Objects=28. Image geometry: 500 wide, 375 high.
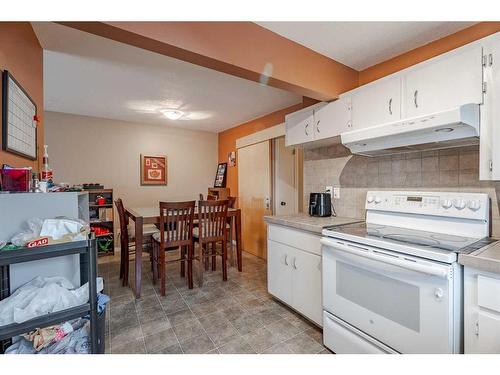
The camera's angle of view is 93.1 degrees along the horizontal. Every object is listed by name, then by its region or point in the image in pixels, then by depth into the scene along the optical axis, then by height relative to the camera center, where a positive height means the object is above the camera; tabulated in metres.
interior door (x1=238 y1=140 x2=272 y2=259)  3.71 -0.12
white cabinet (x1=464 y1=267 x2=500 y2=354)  0.99 -0.55
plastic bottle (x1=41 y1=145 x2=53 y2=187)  1.44 +0.08
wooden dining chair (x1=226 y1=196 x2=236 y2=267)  3.33 -0.61
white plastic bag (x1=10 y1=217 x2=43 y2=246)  0.97 -0.20
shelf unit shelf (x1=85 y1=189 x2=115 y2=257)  3.72 -0.48
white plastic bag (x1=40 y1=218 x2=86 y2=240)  1.04 -0.19
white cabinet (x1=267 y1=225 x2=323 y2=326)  1.85 -0.76
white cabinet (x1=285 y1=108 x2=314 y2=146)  2.29 +0.59
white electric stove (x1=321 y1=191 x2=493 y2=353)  1.11 -0.48
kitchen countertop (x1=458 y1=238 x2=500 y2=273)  0.97 -0.32
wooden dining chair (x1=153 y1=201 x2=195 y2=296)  2.49 -0.51
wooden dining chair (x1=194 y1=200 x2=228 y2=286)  2.74 -0.49
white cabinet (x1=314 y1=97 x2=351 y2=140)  1.97 +0.58
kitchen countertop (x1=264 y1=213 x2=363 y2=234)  1.84 -0.31
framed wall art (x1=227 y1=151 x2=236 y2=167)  4.63 +0.54
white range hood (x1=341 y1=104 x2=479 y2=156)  1.25 +0.31
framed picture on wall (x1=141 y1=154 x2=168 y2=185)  4.33 +0.30
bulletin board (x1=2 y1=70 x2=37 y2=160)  1.18 +0.38
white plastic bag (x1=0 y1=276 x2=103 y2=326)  0.96 -0.50
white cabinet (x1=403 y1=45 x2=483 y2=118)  1.33 +0.63
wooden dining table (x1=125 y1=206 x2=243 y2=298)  2.44 -0.40
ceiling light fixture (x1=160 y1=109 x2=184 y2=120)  3.49 +1.09
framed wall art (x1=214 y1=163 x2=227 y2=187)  4.89 +0.22
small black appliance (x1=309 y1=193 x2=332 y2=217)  2.29 -0.19
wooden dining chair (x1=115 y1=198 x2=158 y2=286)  2.74 -0.64
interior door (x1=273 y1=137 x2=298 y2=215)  3.45 +0.08
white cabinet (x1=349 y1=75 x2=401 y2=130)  1.67 +0.62
